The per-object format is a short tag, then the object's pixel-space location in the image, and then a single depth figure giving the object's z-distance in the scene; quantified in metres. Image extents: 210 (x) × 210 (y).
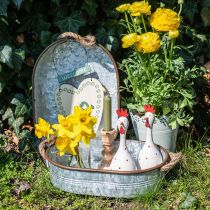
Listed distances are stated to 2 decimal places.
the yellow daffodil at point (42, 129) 2.71
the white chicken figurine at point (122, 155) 2.70
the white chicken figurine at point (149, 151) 2.77
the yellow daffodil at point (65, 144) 2.61
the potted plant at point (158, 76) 2.92
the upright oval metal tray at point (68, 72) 3.13
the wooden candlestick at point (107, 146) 2.75
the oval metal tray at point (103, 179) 2.65
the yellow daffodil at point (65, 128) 2.59
